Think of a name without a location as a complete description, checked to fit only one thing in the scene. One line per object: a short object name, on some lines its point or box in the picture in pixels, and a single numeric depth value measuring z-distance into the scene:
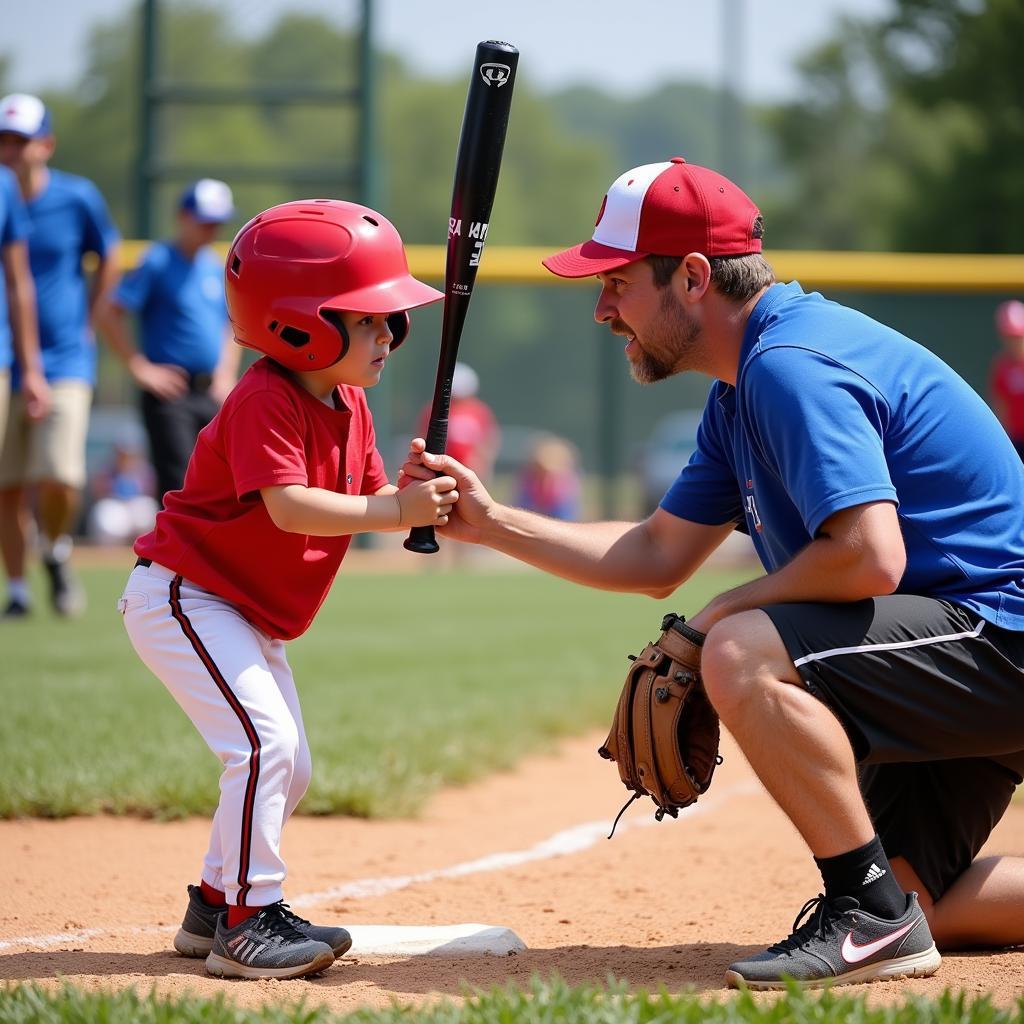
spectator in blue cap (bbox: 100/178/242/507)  16.55
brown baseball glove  6.68
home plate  6.75
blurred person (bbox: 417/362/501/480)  30.64
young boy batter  6.38
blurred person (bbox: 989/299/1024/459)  23.34
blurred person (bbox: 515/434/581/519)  36.44
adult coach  5.97
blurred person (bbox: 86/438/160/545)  36.53
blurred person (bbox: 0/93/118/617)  15.69
